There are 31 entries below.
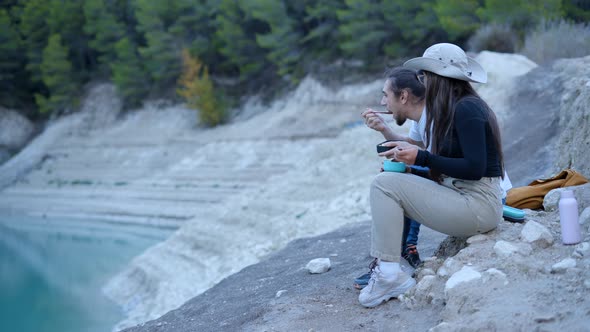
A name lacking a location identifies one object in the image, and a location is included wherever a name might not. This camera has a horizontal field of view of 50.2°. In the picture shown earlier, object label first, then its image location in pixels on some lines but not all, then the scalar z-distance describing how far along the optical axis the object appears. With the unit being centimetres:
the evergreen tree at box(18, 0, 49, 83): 3816
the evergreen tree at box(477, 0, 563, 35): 1744
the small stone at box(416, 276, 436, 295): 404
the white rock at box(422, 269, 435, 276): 422
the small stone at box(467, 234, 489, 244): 418
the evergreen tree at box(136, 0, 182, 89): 3206
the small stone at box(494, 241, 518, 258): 391
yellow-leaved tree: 2933
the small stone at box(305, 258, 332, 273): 580
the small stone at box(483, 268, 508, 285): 366
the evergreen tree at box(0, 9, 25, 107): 3775
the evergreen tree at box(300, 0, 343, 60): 2698
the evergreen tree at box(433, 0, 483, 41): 2023
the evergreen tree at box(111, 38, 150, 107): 3403
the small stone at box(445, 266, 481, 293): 377
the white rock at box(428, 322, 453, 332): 339
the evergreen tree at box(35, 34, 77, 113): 3644
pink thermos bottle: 382
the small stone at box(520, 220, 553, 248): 400
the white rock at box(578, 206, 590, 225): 413
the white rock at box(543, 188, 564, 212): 489
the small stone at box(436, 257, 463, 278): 404
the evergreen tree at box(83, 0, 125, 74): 3562
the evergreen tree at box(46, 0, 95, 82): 3788
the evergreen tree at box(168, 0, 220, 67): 3178
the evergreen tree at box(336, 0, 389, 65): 2467
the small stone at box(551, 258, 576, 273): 355
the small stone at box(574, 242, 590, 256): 365
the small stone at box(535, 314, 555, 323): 310
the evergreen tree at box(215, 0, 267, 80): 3030
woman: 385
